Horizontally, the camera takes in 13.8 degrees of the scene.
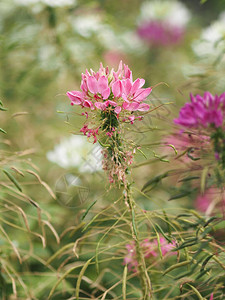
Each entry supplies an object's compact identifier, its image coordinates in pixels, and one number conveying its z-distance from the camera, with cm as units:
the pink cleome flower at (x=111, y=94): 114
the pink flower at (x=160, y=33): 276
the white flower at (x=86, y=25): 207
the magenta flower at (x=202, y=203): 163
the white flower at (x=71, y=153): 166
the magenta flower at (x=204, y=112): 113
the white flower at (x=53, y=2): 188
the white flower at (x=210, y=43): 167
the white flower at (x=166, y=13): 276
